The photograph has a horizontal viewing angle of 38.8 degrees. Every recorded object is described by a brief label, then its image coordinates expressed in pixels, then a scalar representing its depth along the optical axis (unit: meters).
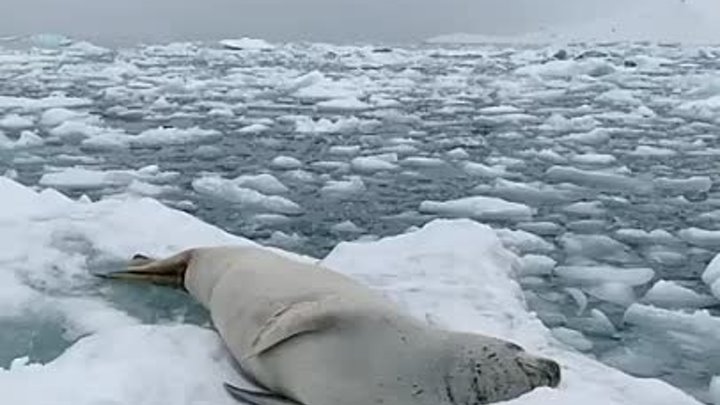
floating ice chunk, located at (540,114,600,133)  8.49
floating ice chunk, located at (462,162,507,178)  6.23
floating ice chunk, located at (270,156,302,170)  6.47
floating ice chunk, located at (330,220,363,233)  4.73
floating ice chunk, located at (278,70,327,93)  12.12
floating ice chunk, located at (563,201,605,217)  5.11
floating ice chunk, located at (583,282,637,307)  3.72
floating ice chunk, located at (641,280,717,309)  3.71
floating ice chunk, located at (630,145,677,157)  7.06
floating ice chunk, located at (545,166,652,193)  5.84
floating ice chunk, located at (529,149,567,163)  6.80
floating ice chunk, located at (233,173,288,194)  5.68
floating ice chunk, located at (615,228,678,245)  4.59
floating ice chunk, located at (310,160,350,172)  6.45
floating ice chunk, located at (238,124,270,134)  8.11
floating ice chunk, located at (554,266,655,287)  3.94
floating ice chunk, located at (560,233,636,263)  4.30
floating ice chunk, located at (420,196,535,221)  5.09
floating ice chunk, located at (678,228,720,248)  4.61
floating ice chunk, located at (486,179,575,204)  5.50
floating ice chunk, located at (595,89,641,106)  10.65
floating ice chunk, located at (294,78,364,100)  11.30
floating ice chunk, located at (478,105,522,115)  9.66
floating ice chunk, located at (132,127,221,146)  7.60
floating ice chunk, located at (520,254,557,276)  4.02
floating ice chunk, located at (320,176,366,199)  5.60
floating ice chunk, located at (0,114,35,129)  8.29
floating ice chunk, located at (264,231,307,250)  4.42
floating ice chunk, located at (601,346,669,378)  3.05
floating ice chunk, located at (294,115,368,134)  8.30
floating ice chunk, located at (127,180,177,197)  5.54
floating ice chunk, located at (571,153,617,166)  6.73
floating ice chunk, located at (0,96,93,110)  9.66
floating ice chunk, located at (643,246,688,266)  4.27
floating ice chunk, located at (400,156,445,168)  6.58
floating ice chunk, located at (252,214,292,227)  4.82
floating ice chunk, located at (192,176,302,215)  5.20
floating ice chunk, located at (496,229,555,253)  4.38
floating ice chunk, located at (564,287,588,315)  3.60
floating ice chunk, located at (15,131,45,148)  7.16
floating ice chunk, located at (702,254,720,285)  3.94
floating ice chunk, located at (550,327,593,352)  3.21
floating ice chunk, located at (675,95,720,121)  9.55
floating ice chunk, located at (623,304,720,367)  3.22
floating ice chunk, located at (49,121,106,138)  7.87
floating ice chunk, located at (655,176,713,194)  5.81
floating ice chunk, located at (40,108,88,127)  8.48
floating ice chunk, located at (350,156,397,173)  6.41
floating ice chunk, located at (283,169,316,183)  6.06
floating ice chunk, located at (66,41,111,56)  18.90
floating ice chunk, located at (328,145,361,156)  7.08
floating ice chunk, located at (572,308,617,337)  3.37
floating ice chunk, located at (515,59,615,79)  14.68
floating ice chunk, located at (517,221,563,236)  4.71
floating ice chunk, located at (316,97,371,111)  10.25
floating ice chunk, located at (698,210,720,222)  5.06
